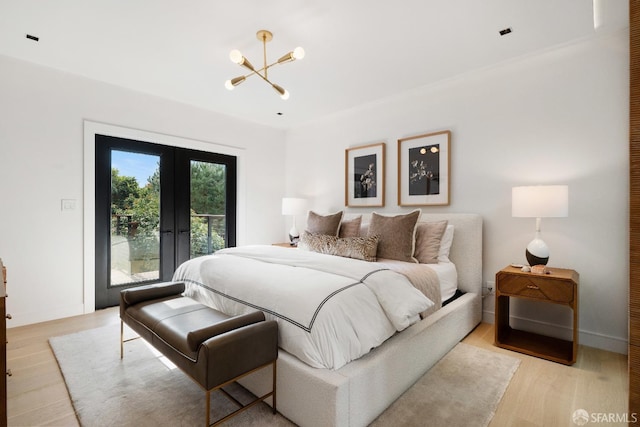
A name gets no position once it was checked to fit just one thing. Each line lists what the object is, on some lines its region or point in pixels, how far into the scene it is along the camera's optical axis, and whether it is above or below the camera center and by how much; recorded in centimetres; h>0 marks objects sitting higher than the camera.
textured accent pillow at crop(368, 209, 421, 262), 302 -22
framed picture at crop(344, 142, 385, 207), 411 +52
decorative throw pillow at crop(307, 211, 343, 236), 372 -13
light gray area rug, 175 -115
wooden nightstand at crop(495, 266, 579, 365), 236 -67
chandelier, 230 +121
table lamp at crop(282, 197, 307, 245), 471 +9
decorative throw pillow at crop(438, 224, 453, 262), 314 -31
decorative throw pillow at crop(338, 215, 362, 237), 361 -16
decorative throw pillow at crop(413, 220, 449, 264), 308 -28
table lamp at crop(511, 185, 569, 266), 247 +6
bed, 159 -75
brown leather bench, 151 -69
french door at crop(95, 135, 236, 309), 364 +5
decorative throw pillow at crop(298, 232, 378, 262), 300 -33
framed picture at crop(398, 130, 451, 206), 352 +53
